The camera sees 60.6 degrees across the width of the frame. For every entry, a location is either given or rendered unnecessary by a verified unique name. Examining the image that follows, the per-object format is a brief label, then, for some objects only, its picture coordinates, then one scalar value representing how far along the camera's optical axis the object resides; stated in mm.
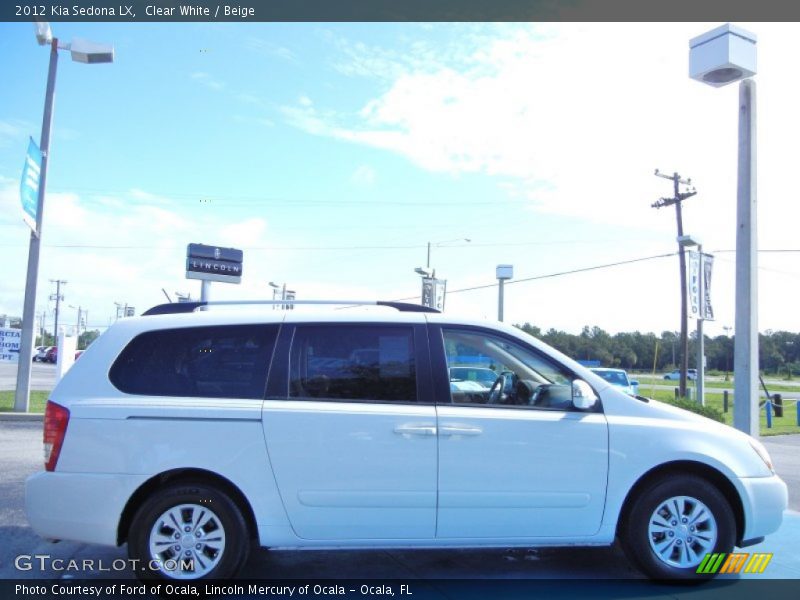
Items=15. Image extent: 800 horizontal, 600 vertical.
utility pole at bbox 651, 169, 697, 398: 29842
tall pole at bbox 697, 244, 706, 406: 17625
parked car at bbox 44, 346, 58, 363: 61188
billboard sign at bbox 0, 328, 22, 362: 15984
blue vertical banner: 14219
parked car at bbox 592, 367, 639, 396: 22094
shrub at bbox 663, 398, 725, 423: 13625
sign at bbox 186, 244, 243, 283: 14625
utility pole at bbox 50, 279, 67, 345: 96262
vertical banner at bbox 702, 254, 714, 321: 17609
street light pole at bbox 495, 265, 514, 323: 20250
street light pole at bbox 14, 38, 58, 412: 15250
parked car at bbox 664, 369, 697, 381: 75200
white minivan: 4434
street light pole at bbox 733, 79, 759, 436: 7500
